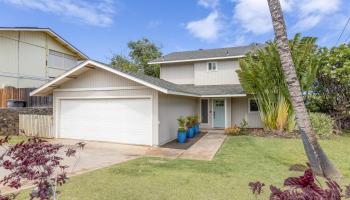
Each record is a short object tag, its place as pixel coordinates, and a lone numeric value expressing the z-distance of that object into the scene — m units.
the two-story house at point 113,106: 11.05
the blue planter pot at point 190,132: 13.48
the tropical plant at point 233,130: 14.88
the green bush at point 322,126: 13.45
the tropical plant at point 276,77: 13.52
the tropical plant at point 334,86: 14.22
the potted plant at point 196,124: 14.15
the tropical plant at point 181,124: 12.10
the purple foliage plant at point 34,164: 3.11
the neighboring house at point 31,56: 18.02
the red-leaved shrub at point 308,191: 1.94
